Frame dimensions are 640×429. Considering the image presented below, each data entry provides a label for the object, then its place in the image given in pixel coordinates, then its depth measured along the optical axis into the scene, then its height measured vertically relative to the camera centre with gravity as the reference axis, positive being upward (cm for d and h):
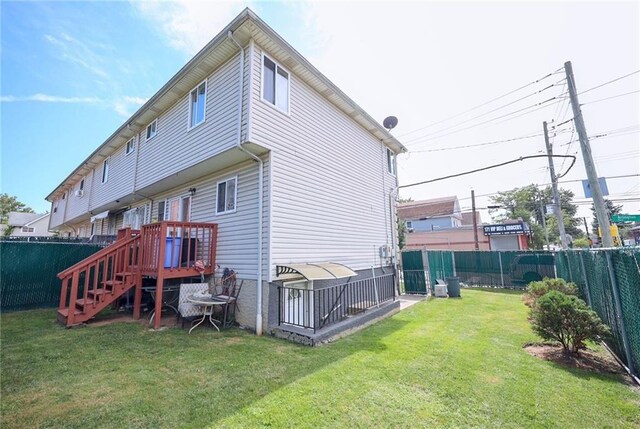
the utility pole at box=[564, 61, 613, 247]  719 +221
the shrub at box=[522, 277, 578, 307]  698 -113
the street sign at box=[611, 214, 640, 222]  1359 +140
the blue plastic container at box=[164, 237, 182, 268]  678 +4
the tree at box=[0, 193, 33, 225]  4475 +974
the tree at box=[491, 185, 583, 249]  3219 +520
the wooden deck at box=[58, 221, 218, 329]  640 -15
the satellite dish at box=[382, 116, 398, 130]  1229 +600
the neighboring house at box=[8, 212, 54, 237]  3934 +544
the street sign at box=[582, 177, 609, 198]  853 +196
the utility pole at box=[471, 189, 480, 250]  2184 +332
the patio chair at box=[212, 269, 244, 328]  662 -104
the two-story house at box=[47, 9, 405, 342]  640 +275
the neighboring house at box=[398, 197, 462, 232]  3059 +425
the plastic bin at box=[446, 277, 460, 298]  1112 -165
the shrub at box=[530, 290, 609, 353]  429 -128
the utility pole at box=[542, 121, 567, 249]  1339 +314
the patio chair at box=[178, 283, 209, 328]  657 -125
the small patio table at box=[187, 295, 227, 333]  607 -111
